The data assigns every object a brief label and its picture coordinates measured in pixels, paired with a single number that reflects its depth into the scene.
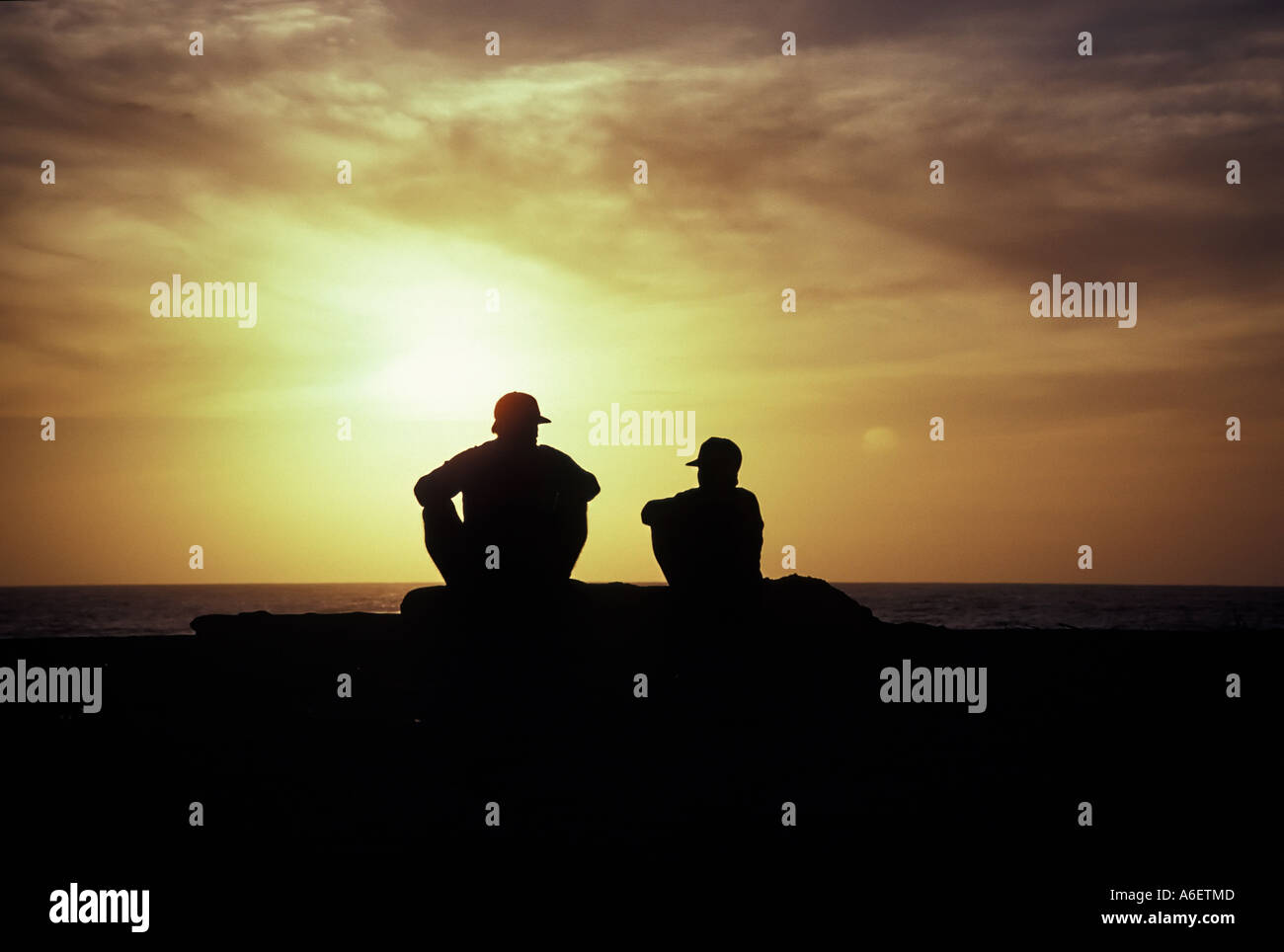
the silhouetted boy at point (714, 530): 6.95
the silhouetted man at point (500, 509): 6.22
